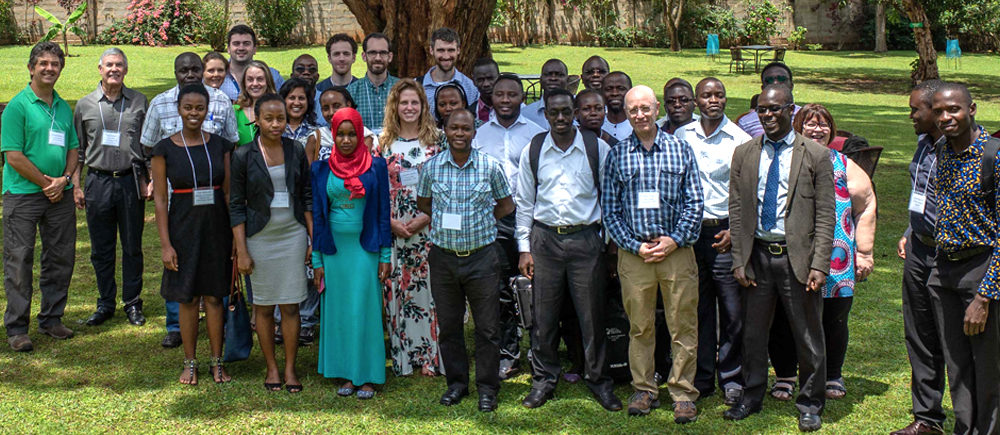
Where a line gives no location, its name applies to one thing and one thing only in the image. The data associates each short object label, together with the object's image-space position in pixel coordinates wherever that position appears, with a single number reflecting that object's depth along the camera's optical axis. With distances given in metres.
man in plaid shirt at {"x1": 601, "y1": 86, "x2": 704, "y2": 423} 4.49
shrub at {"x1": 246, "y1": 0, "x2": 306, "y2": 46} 26.70
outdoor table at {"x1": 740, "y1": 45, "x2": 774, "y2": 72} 24.27
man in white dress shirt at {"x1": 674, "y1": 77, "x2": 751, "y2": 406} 4.78
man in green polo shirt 5.68
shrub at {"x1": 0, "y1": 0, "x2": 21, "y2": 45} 25.44
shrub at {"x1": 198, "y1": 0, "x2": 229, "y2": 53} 24.98
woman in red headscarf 4.85
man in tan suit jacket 4.30
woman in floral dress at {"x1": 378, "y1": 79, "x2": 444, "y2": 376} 5.20
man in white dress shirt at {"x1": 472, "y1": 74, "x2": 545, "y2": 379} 5.36
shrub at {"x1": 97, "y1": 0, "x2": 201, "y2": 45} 26.33
